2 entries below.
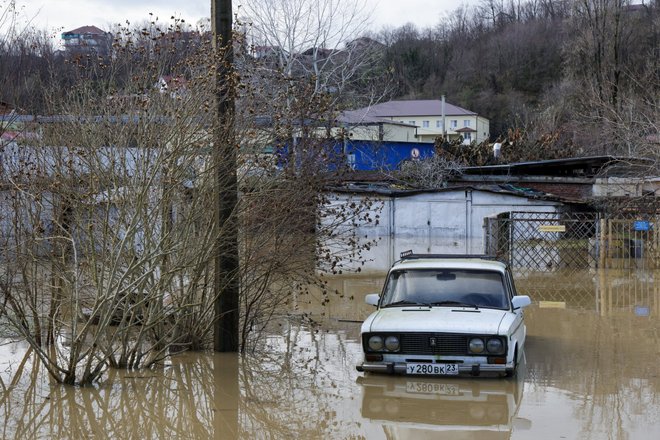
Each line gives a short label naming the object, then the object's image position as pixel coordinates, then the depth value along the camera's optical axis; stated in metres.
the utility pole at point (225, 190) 10.56
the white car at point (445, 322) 9.78
